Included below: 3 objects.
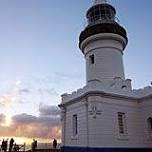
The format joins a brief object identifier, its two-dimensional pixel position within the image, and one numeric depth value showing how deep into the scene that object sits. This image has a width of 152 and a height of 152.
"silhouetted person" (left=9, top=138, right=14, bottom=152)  24.53
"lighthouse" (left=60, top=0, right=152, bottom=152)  15.02
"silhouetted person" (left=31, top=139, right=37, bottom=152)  25.66
